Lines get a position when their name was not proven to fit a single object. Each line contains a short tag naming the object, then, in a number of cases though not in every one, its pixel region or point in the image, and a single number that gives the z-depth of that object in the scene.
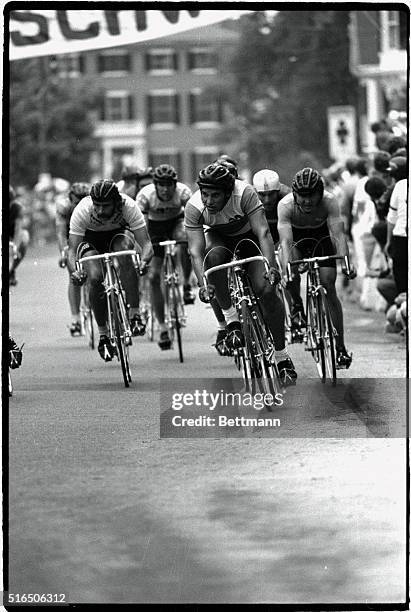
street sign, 32.56
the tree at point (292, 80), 43.47
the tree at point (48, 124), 42.62
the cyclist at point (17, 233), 17.38
